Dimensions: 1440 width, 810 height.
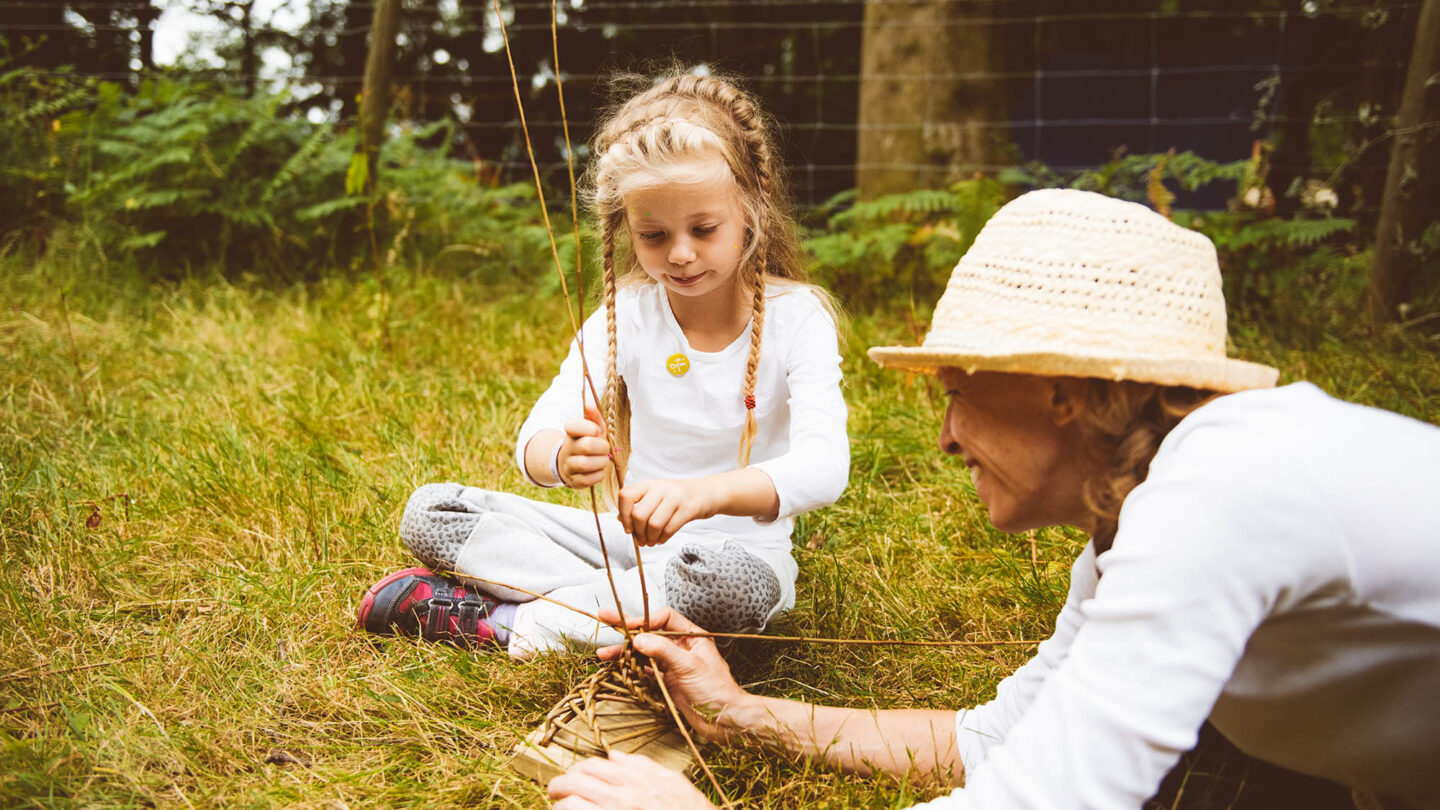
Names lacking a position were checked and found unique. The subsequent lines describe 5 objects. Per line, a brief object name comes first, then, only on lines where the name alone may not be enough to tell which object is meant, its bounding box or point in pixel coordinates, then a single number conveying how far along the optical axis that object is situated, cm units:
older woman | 96
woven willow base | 158
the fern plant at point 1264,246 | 407
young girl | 195
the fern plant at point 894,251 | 443
